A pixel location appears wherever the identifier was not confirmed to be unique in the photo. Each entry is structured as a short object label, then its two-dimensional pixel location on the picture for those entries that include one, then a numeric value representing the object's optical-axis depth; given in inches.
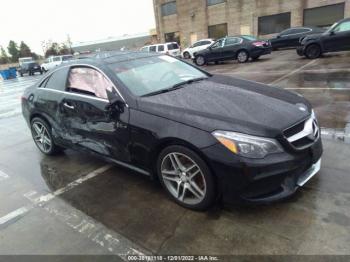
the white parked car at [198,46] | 949.9
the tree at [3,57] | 2803.2
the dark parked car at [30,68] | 1321.4
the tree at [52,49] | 2687.0
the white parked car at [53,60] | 1201.4
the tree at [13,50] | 2827.3
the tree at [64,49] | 2622.3
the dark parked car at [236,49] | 630.5
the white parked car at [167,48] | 976.7
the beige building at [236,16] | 1027.9
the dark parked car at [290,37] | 764.9
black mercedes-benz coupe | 104.5
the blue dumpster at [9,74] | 1311.5
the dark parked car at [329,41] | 504.1
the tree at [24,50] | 2861.7
